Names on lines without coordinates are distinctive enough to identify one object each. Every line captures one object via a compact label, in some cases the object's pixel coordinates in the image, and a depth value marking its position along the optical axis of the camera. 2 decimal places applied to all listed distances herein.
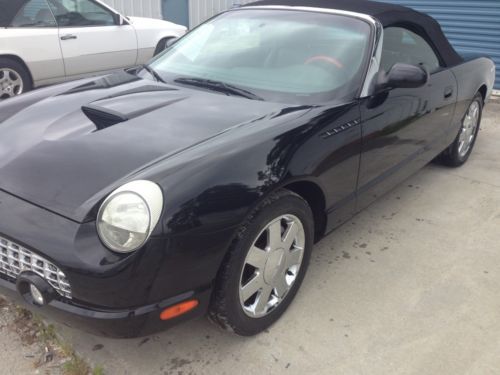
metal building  7.56
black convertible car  1.78
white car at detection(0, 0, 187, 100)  5.71
